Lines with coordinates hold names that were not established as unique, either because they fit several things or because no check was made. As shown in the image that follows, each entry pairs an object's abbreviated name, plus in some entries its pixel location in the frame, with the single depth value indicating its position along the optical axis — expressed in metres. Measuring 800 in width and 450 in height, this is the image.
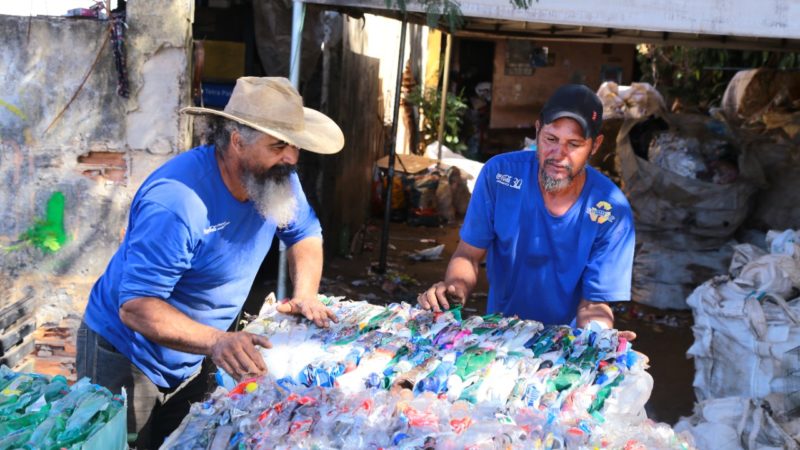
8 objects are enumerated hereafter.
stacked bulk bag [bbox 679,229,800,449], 4.20
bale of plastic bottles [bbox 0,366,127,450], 1.98
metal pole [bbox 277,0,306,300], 5.17
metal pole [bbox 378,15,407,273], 8.21
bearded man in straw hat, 2.69
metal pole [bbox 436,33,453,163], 10.97
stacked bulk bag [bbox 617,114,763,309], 7.46
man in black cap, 3.06
